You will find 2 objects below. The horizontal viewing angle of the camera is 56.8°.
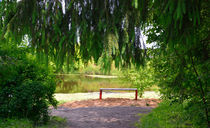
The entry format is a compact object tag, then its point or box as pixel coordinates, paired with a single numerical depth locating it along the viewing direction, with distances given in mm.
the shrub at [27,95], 5293
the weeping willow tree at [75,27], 3076
